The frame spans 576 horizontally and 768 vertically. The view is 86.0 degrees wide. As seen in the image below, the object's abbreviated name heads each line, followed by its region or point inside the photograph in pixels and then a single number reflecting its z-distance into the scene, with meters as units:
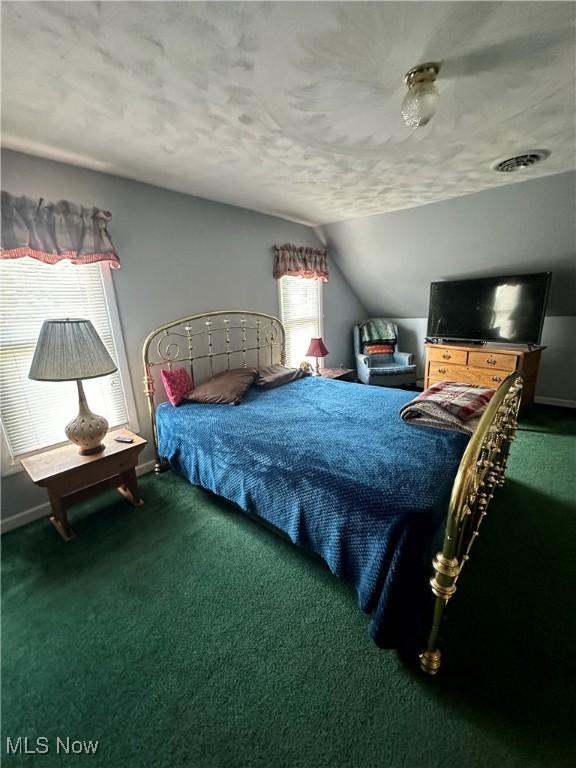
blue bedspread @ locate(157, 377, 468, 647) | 1.21
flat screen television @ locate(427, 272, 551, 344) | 3.31
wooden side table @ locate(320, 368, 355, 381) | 3.76
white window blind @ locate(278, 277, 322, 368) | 3.88
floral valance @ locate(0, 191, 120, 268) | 1.83
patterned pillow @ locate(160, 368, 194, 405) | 2.56
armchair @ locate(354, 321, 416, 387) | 4.43
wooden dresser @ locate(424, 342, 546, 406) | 3.35
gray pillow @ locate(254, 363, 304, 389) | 2.91
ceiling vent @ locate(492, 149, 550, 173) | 2.21
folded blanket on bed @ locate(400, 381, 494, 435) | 1.77
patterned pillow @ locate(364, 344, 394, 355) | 4.74
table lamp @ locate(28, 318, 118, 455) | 1.79
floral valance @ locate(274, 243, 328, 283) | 3.54
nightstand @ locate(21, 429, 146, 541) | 1.89
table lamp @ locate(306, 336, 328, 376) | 3.76
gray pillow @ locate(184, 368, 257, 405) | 2.51
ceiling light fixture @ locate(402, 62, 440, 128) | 1.33
